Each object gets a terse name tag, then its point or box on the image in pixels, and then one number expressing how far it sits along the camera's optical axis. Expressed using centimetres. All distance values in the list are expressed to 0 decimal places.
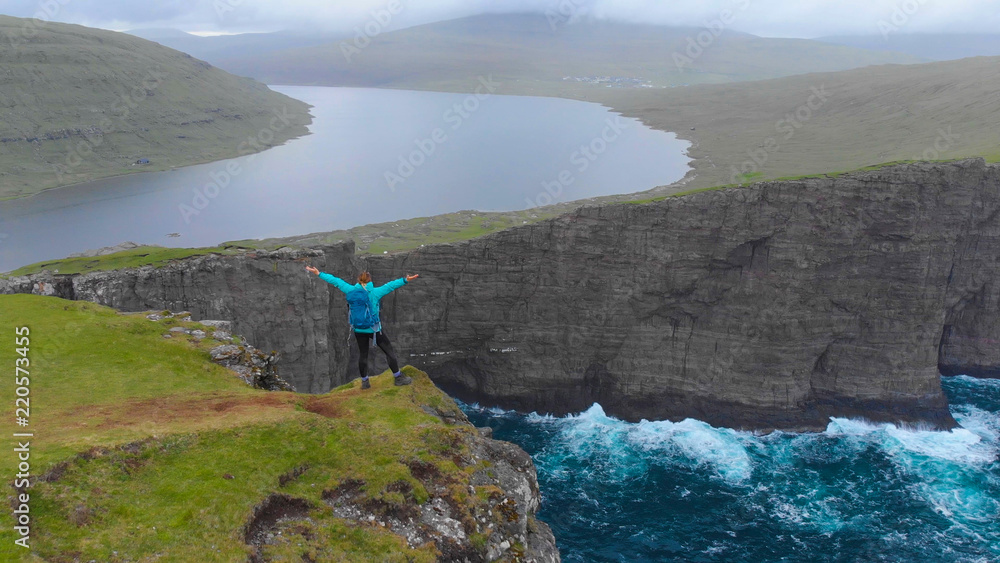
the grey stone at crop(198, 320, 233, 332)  2851
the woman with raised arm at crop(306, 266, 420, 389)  1958
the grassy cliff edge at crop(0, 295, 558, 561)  1260
